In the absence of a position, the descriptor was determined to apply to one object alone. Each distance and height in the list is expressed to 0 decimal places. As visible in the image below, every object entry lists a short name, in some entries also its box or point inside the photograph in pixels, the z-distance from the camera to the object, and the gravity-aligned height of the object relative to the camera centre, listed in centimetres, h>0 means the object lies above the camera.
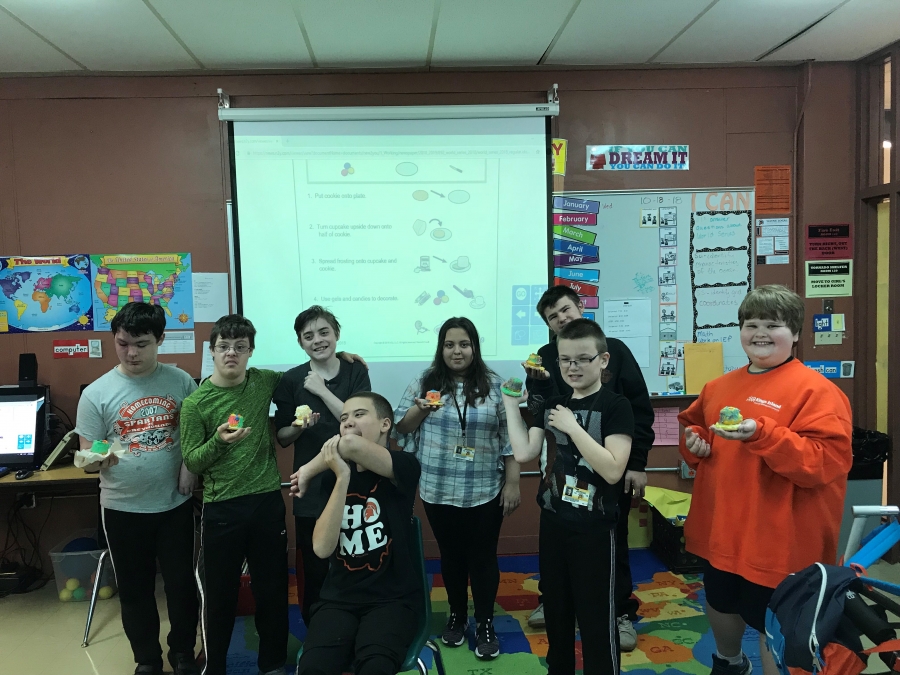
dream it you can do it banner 345 +93
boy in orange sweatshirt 162 -55
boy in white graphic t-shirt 224 -71
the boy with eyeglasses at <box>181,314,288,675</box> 217 -77
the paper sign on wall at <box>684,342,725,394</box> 353 -38
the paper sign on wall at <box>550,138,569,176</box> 341 +95
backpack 135 -82
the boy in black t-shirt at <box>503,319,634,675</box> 179 -67
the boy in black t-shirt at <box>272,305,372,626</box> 234 -38
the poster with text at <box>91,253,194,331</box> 338 +20
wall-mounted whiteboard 346 +26
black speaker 328 -31
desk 281 -84
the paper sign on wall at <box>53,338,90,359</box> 340 -20
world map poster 336 +15
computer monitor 307 -62
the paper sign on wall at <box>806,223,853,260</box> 351 +38
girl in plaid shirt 238 -70
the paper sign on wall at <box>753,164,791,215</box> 350 +74
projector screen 330 +49
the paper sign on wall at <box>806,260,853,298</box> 353 +15
